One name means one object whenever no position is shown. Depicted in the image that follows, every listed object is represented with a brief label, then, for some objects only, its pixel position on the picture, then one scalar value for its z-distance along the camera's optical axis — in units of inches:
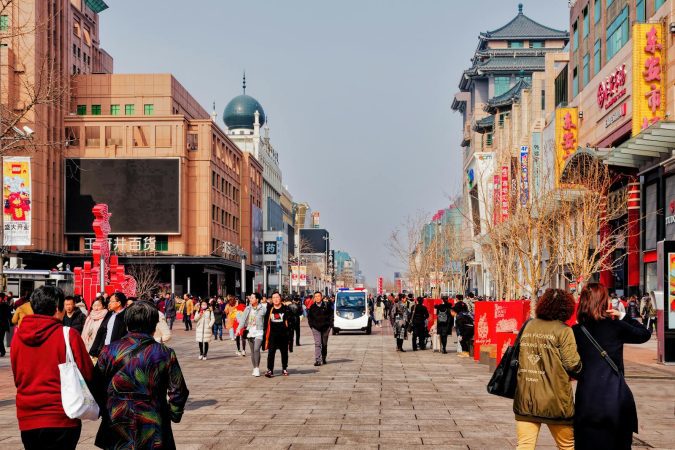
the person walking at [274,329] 701.9
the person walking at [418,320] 1074.5
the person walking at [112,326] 454.9
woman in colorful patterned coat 228.8
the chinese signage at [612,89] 1609.3
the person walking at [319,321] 818.8
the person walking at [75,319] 598.9
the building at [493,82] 3597.4
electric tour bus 1601.9
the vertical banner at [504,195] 2111.2
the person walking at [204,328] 893.2
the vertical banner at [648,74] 1393.9
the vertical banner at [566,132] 1999.3
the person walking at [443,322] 1013.8
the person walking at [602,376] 247.9
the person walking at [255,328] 706.8
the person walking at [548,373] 259.9
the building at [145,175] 3065.9
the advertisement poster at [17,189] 1259.2
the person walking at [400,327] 1057.2
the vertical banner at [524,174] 1656.0
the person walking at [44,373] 230.5
